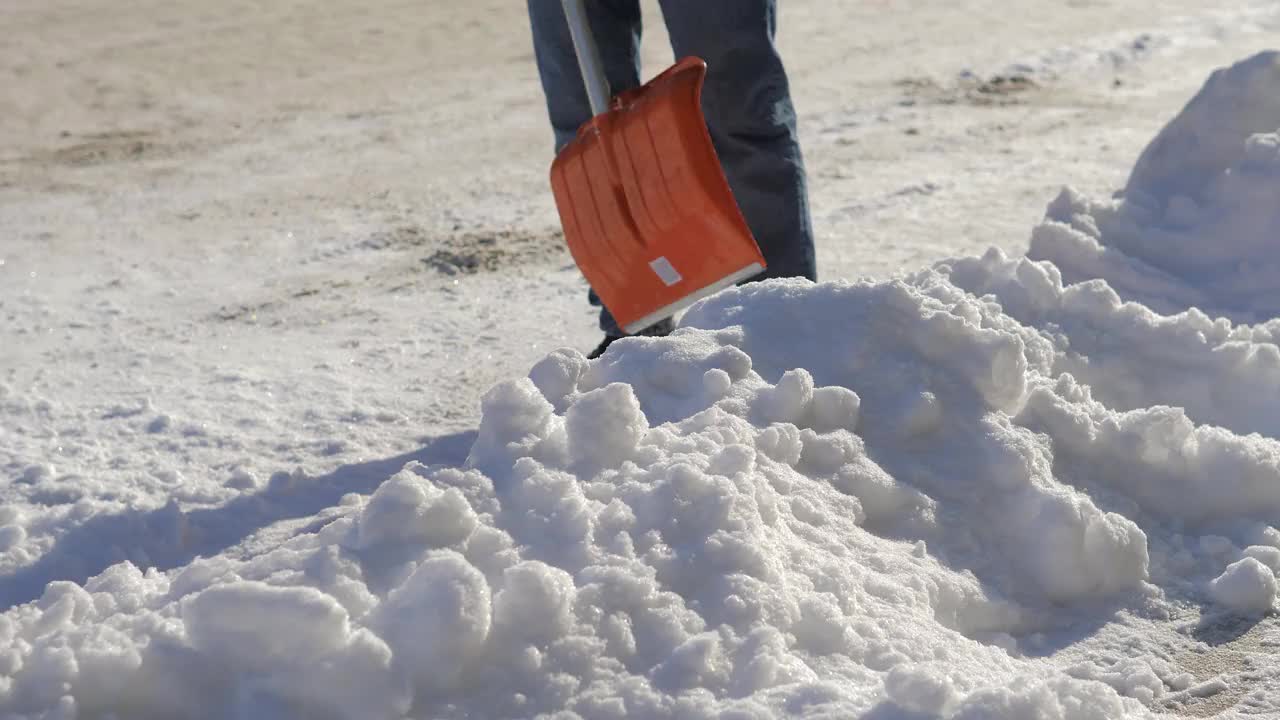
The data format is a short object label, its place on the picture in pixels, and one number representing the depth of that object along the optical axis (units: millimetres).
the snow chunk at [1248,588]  6543
